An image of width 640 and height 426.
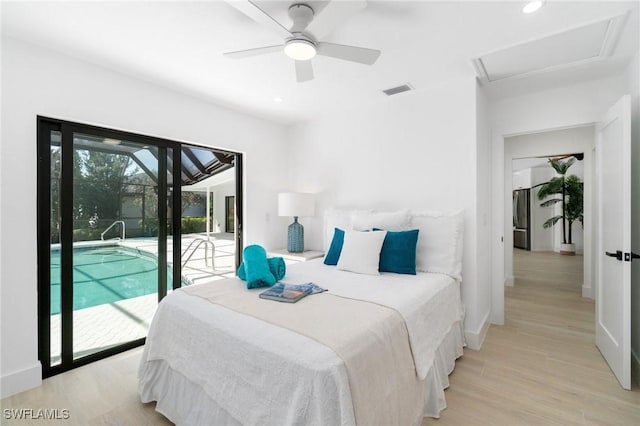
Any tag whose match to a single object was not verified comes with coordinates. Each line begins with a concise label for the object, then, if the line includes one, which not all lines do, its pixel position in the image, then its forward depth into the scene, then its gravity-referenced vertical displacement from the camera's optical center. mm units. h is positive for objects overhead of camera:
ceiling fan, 1460 +1031
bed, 1144 -677
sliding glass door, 2277 -206
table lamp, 3598 +34
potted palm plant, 6938 +372
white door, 1990 -211
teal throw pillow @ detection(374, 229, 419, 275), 2418 -348
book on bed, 1756 -515
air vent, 2900 +1284
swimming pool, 2418 -580
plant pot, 7348 -983
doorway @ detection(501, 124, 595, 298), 3992 +843
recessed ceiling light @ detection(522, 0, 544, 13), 1681 +1232
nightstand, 3465 -528
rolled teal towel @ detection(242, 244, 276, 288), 2004 -404
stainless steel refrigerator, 8211 -188
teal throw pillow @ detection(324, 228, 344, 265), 2768 -365
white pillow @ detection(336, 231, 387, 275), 2412 -346
